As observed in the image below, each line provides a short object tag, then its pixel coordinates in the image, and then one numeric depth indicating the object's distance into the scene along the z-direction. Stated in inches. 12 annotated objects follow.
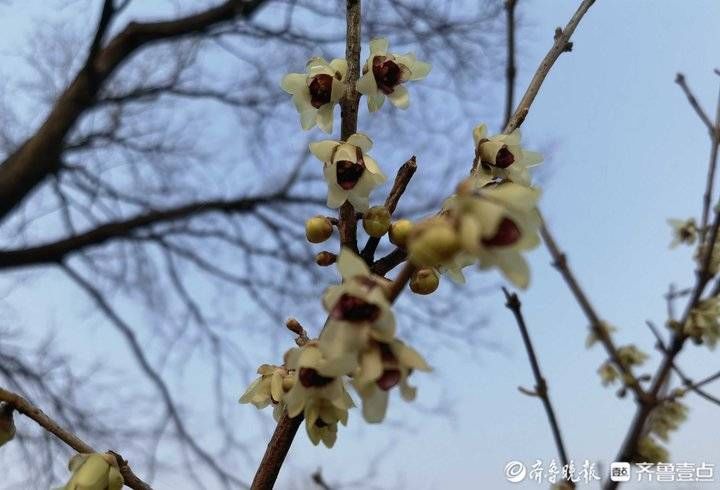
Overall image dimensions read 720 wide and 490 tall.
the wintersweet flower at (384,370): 7.9
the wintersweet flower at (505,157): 10.6
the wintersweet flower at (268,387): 10.3
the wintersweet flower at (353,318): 7.8
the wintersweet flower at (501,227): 7.2
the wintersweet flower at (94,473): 9.3
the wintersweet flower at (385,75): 11.8
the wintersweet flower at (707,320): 18.9
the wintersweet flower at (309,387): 8.7
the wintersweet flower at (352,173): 10.4
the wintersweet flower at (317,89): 11.4
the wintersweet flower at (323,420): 9.3
